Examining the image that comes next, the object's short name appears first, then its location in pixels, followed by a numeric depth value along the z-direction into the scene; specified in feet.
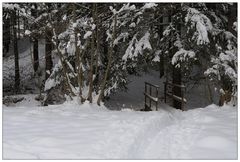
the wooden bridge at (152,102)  46.09
